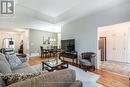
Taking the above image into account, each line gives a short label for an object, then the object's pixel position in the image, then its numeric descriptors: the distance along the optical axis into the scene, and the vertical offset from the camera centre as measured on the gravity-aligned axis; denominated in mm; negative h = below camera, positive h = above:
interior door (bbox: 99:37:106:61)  4354 -204
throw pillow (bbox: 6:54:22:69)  1820 -502
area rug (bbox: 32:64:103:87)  1848 -1152
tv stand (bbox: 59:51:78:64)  3651 -658
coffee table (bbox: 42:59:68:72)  2221 -778
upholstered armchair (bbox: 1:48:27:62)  2336 -323
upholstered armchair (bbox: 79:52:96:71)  2744 -764
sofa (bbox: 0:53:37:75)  1311 -658
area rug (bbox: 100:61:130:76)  2579 -1115
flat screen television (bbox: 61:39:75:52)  3865 -63
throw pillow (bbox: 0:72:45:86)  679 -370
